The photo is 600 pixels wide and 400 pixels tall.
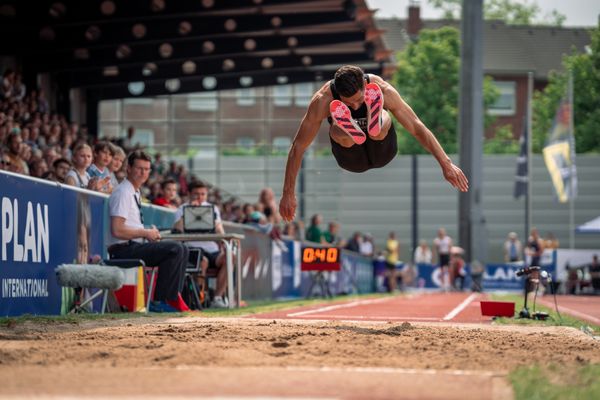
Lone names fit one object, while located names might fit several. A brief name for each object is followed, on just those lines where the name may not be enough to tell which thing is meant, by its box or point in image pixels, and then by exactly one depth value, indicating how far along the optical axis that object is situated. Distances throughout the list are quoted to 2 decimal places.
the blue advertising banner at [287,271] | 22.30
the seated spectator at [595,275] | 33.88
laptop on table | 14.91
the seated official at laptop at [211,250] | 15.05
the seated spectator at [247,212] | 21.48
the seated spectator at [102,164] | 13.88
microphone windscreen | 11.27
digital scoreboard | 22.72
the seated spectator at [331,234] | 26.30
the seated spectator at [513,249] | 39.17
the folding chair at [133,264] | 12.16
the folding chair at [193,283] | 14.14
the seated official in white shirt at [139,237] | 12.55
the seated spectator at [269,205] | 21.62
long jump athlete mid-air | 10.03
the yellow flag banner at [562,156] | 38.31
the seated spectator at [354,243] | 34.97
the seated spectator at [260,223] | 20.92
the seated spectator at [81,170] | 12.96
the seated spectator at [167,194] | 16.16
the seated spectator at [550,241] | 40.84
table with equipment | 14.29
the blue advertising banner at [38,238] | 10.68
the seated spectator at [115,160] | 14.02
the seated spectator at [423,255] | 39.69
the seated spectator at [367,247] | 36.53
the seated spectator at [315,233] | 25.83
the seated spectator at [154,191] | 20.16
